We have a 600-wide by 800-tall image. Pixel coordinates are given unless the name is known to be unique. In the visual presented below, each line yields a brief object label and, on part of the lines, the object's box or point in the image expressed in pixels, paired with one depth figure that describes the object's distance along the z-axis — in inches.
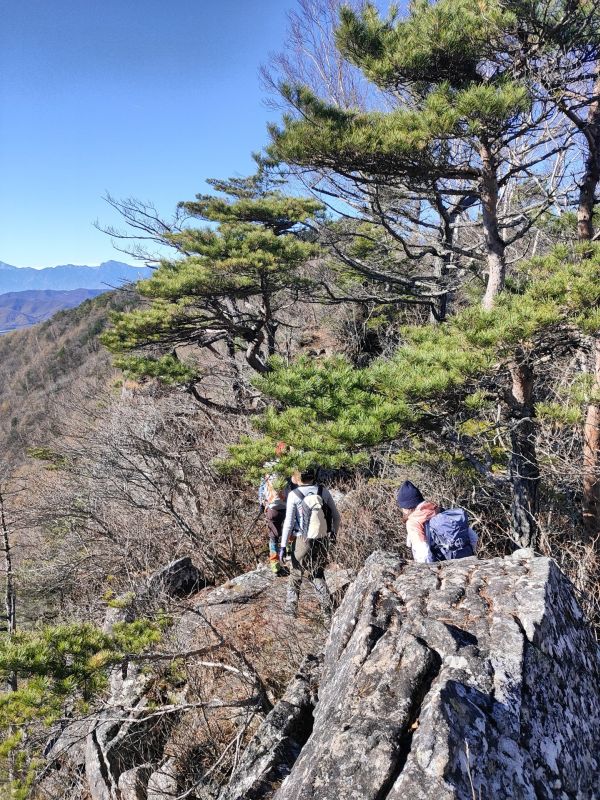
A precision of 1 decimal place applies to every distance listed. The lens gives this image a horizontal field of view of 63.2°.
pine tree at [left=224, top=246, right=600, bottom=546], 160.9
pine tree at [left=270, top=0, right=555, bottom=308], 168.9
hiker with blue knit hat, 149.4
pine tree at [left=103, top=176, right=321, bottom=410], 349.4
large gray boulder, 72.9
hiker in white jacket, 192.1
